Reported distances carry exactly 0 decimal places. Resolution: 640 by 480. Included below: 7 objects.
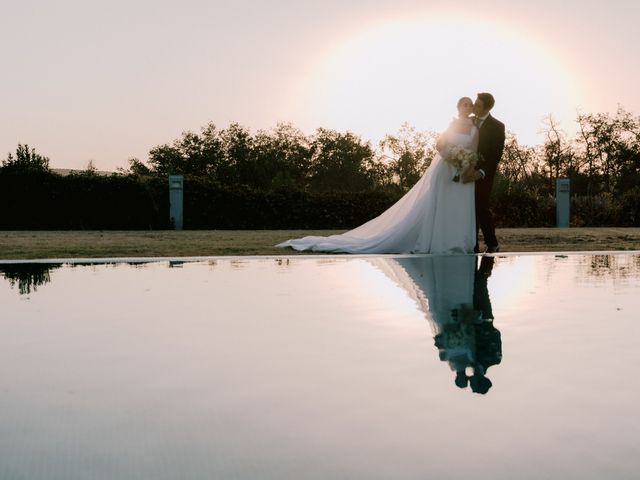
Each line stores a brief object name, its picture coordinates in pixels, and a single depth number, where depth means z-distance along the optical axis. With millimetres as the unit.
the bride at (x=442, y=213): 13992
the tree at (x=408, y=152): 59712
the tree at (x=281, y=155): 66938
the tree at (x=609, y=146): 52281
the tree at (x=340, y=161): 69188
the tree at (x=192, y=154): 66250
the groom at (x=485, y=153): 13766
